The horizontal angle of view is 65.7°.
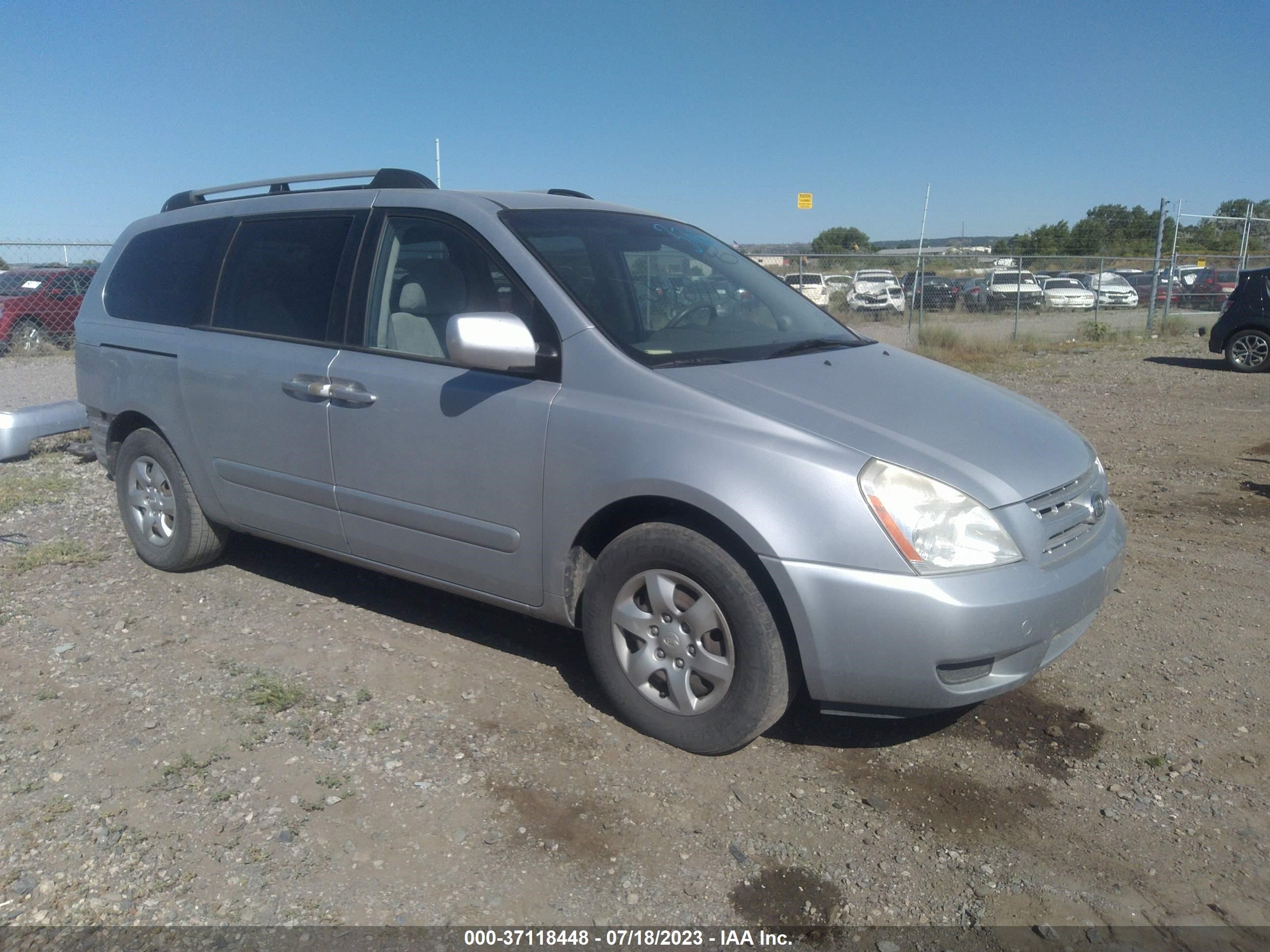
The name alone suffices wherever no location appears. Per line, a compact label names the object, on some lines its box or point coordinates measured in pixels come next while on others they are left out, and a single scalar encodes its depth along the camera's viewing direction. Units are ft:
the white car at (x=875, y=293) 80.02
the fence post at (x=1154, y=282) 64.85
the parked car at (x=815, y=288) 77.51
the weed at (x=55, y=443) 27.94
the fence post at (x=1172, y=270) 66.74
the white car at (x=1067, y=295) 88.84
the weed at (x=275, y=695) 12.19
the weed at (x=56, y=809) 9.92
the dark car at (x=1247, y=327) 45.42
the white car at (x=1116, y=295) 91.25
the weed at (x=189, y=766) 10.69
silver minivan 9.81
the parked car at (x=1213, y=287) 82.28
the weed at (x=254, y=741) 11.25
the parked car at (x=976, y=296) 84.53
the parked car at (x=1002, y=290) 83.76
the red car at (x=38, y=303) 51.19
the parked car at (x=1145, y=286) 95.91
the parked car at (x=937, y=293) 82.38
